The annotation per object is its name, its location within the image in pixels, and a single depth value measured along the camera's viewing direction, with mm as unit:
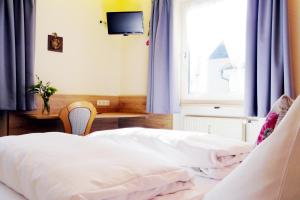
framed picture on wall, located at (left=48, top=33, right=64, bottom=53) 3201
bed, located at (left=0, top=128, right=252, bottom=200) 786
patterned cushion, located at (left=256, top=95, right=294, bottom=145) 1082
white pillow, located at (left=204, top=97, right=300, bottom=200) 552
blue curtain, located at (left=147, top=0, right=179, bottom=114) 3180
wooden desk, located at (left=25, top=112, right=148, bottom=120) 2791
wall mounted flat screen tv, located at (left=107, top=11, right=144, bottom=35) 3348
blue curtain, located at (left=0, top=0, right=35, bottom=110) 2748
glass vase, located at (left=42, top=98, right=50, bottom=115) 2973
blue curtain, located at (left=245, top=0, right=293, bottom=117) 2305
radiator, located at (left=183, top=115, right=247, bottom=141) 2721
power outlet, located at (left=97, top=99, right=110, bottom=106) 3691
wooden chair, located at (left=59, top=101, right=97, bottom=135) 2789
